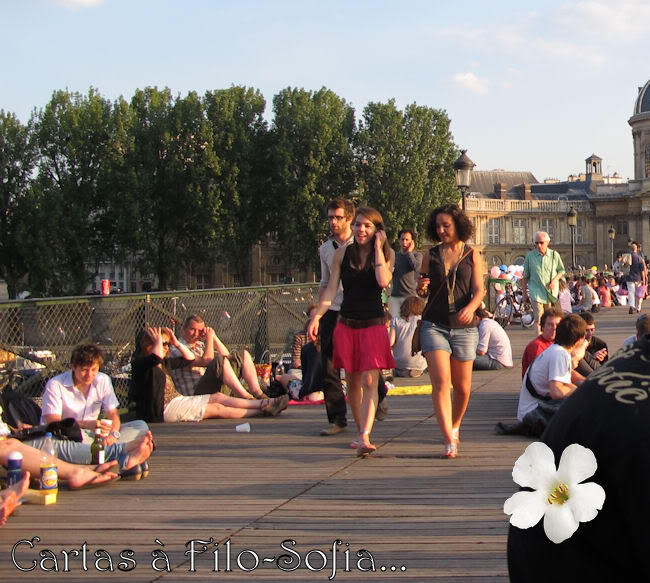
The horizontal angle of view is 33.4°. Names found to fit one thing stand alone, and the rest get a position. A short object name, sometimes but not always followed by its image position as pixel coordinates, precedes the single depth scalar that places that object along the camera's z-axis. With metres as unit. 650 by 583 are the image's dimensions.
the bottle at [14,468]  6.86
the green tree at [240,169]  64.06
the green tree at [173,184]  62.28
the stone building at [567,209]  109.38
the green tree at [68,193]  58.47
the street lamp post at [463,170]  23.52
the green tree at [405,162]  69.06
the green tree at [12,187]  60.19
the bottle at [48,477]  6.92
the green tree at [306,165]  65.81
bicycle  27.56
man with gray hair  15.28
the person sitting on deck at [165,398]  10.68
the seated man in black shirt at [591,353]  10.02
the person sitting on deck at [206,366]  11.47
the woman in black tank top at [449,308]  8.23
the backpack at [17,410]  8.70
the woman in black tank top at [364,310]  8.48
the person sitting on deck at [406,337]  14.69
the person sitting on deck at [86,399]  8.17
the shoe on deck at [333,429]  9.59
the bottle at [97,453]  7.74
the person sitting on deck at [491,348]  15.35
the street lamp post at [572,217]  48.60
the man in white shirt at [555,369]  8.90
